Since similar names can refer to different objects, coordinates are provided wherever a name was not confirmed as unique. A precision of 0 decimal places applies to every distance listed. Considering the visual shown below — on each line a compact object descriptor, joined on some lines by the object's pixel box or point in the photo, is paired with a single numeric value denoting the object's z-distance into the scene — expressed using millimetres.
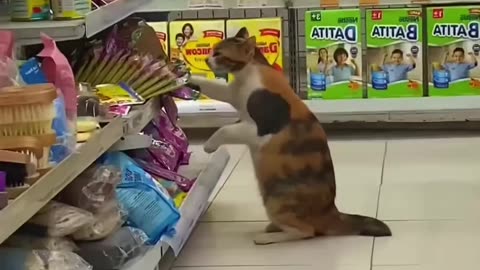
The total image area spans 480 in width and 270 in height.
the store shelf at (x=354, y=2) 4734
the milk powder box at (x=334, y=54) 4770
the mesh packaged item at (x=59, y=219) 2236
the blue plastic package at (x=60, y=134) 2115
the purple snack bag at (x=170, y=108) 3472
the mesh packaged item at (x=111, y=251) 2400
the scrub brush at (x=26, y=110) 1931
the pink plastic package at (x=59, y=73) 2293
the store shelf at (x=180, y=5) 4840
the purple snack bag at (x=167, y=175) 3195
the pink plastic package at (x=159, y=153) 3262
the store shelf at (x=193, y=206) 2609
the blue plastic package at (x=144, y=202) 2686
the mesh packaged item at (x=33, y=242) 2211
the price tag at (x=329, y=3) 4730
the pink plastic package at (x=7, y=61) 2098
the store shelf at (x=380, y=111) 4777
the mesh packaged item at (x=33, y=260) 2115
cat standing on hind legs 3238
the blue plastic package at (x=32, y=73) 2240
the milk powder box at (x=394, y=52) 4758
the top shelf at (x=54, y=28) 2338
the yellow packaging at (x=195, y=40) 4852
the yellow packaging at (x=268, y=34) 4809
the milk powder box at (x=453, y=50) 4734
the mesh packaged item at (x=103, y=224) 2416
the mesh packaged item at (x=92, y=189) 2449
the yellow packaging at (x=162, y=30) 4879
